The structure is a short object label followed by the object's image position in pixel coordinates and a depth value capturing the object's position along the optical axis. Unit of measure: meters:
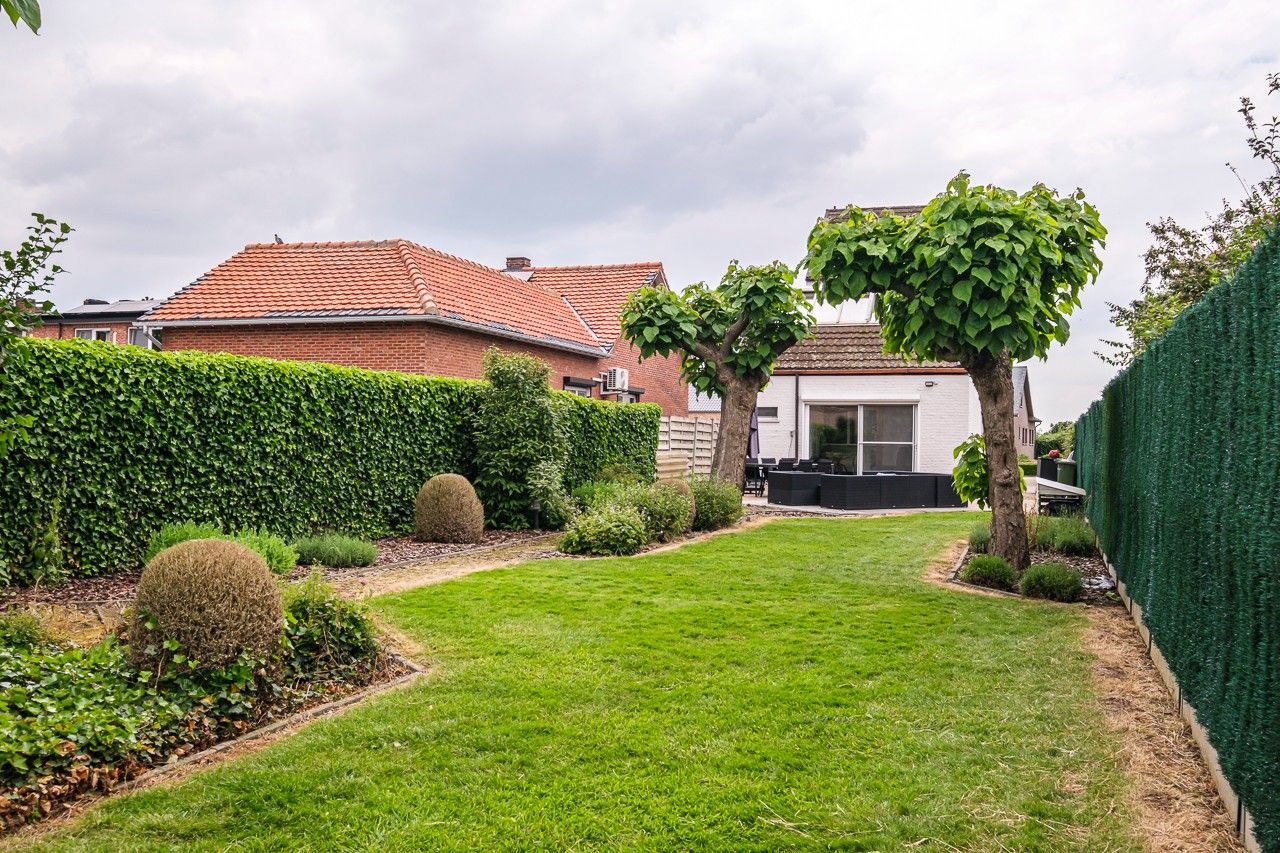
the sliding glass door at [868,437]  26.08
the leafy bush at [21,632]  5.51
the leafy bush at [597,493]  13.96
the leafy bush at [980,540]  12.12
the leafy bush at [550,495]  13.95
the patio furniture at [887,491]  20.50
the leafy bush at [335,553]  10.24
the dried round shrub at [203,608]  4.97
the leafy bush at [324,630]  5.73
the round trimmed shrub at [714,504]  15.39
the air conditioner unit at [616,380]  24.77
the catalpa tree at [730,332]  16.86
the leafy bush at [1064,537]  12.57
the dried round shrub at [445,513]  12.56
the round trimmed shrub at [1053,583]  9.20
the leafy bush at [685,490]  14.44
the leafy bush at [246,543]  8.55
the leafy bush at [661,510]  13.52
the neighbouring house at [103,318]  35.94
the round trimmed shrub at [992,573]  9.80
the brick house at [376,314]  18.42
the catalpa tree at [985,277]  9.16
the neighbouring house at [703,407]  35.00
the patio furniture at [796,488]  20.80
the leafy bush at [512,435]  13.95
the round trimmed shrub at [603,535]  11.92
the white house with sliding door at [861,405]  25.56
